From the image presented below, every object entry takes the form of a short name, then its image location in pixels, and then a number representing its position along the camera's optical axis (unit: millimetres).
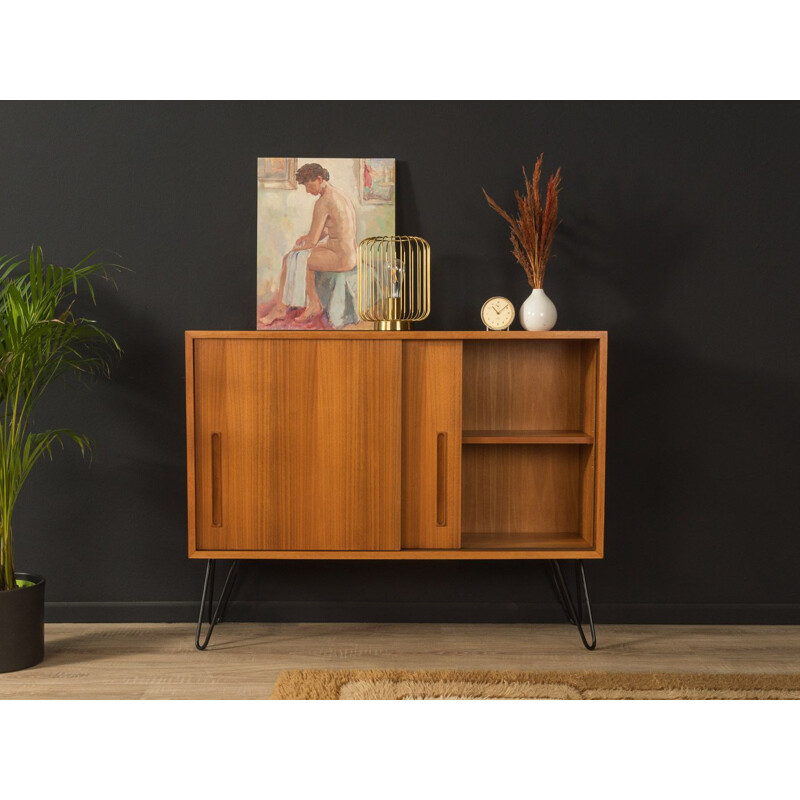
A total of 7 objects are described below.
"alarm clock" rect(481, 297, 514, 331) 3248
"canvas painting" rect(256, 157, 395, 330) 3430
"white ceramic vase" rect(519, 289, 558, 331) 3240
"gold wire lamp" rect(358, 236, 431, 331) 3395
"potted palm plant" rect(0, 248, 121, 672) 2908
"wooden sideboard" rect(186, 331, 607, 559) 3104
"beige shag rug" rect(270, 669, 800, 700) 2797
